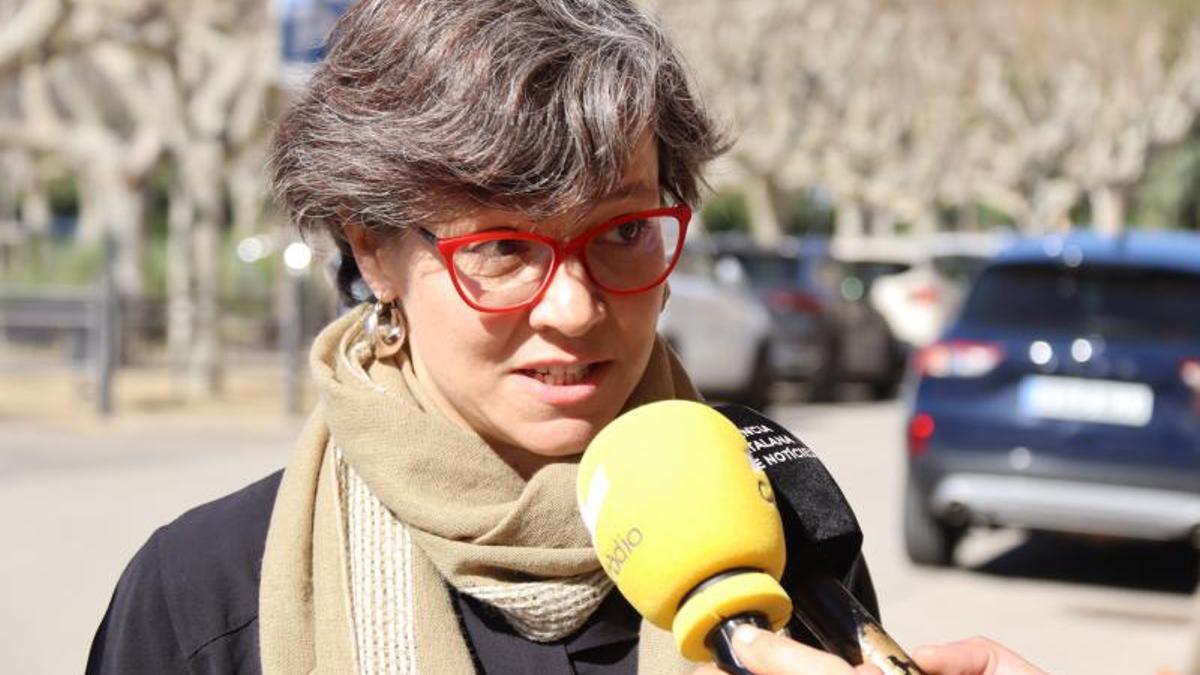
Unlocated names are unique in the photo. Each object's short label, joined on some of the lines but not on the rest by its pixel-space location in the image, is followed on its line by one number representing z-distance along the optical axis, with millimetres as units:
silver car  16812
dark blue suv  8508
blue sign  10000
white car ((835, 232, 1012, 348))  22781
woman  2180
